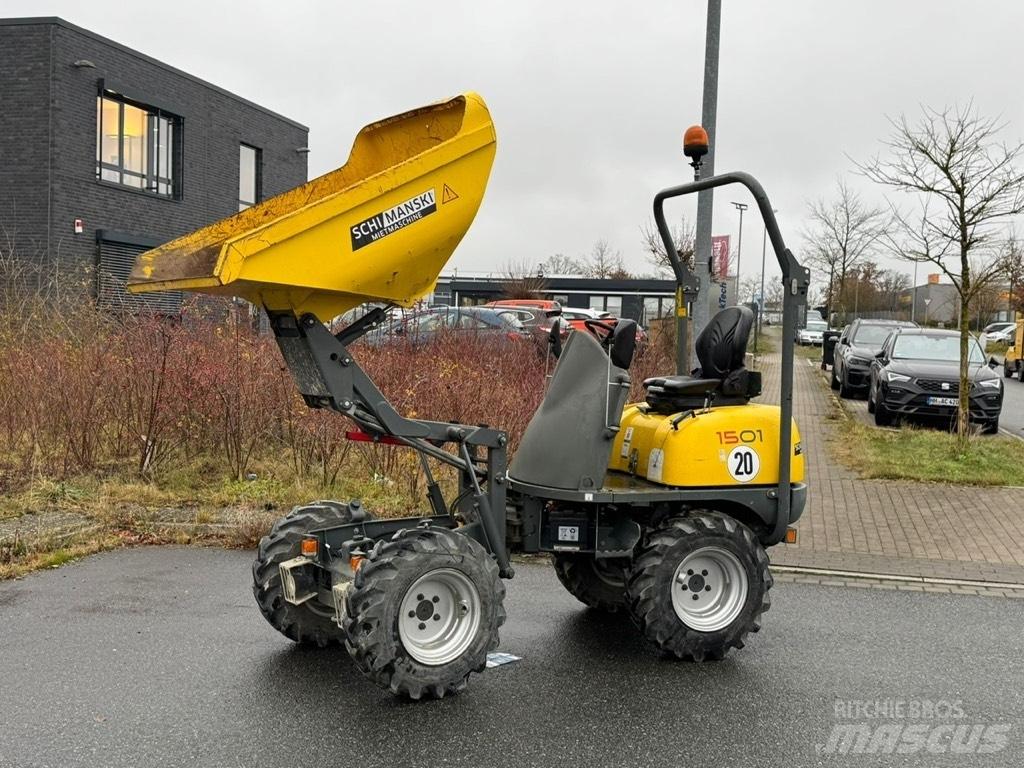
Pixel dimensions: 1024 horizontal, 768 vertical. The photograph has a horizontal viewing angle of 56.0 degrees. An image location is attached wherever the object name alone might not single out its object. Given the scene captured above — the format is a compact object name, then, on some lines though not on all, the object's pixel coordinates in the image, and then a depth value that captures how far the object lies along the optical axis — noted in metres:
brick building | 19.59
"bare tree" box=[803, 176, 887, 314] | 36.00
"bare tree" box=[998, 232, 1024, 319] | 11.79
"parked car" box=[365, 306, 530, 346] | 11.34
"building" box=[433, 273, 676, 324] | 51.16
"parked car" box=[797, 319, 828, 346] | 45.19
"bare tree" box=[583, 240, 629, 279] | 62.33
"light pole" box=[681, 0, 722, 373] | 9.03
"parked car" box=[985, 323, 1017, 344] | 47.19
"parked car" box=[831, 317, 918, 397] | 19.16
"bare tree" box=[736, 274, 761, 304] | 53.73
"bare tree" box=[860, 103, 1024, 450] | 11.31
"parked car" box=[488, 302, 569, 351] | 13.25
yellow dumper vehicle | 4.08
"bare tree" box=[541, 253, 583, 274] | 65.50
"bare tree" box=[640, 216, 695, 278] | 25.74
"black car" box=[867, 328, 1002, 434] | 14.18
